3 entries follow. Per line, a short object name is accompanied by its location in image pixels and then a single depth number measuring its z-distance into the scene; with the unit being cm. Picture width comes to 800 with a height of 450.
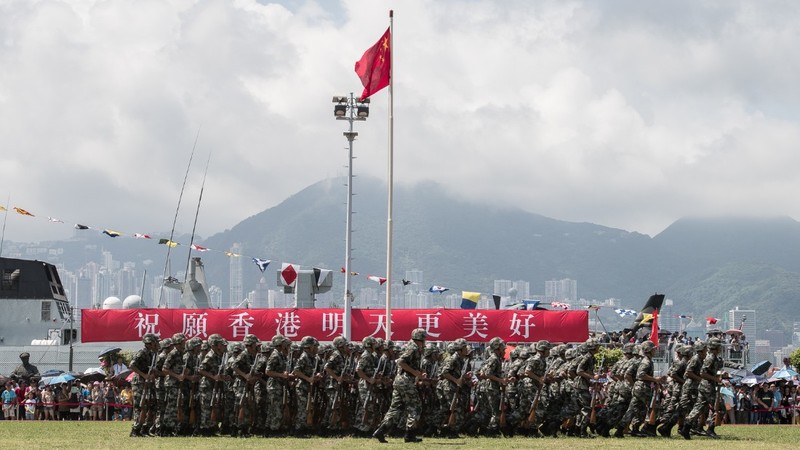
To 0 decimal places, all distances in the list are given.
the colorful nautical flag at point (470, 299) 4046
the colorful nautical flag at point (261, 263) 3966
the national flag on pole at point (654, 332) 3633
